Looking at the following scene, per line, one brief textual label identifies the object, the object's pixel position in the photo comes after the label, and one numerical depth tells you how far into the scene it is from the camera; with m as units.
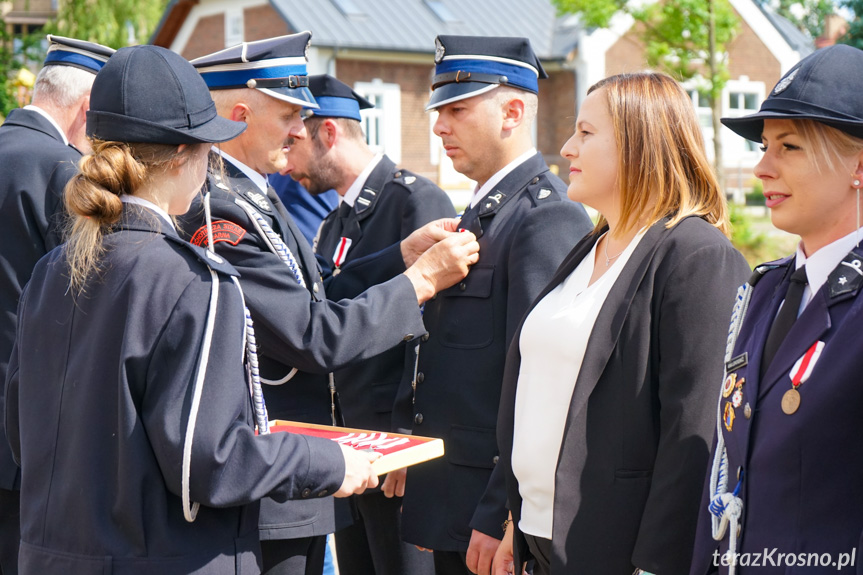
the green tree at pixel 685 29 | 15.88
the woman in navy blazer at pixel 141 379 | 2.07
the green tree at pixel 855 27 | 12.34
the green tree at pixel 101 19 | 26.75
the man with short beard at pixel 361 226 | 3.79
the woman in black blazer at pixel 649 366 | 2.24
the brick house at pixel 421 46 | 25.66
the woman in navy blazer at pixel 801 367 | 1.82
